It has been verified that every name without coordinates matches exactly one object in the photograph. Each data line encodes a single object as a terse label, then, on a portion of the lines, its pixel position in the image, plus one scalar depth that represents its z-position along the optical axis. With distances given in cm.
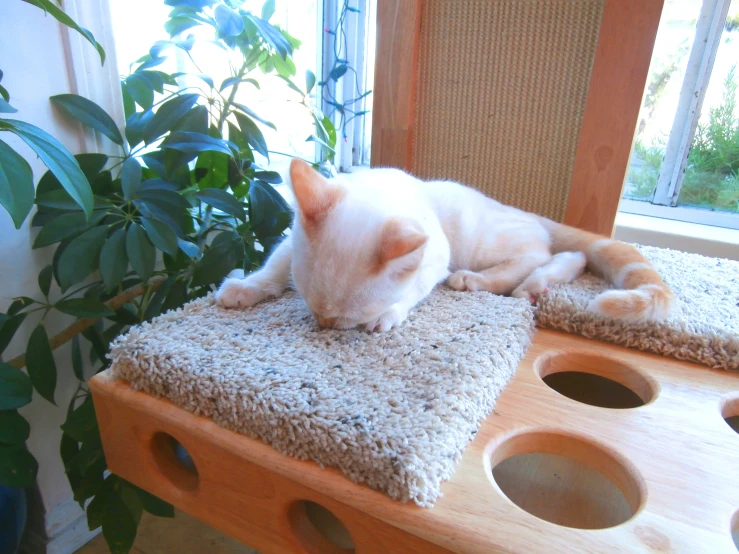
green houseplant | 80
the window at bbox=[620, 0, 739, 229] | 151
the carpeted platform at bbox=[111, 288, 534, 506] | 52
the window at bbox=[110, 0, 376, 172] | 149
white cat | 74
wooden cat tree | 50
